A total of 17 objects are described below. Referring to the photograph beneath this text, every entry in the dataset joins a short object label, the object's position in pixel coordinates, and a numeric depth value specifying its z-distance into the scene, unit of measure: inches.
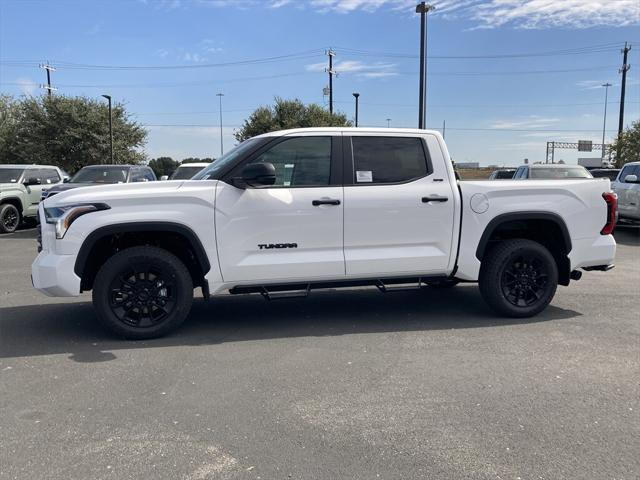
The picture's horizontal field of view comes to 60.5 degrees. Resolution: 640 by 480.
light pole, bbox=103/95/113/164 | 1421.0
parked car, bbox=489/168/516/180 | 834.7
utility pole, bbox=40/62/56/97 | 1940.8
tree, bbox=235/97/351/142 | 1389.0
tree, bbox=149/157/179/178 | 2806.6
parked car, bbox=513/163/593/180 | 547.8
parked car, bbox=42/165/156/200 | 528.6
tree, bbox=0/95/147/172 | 1430.9
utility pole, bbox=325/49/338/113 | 1455.7
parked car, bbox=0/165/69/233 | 589.0
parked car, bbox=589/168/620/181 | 782.5
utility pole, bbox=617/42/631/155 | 1370.6
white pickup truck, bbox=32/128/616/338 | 193.8
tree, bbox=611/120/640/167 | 1326.3
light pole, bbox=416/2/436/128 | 737.0
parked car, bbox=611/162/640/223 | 515.8
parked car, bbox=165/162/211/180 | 557.3
